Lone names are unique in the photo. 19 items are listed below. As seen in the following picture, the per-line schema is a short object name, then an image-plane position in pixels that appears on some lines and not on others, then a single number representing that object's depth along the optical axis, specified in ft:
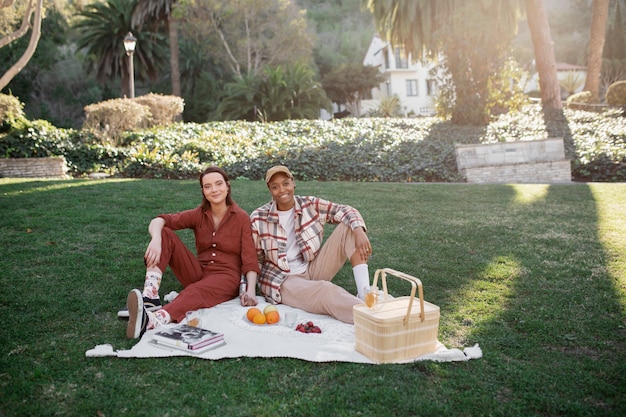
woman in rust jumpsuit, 12.64
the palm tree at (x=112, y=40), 83.87
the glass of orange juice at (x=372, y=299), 10.29
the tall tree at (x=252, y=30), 83.76
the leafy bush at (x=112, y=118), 40.95
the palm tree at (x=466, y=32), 49.65
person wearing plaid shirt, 12.91
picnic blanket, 10.32
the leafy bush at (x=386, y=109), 81.51
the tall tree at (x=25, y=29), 35.08
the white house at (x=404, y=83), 130.29
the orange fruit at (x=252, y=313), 12.03
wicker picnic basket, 9.82
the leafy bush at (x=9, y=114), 37.06
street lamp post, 53.06
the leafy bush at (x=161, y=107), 51.34
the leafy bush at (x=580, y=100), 64.81
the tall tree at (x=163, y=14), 78.59
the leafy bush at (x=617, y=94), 56.80
